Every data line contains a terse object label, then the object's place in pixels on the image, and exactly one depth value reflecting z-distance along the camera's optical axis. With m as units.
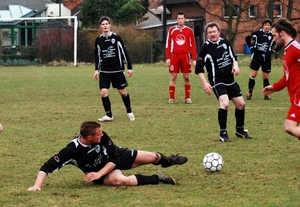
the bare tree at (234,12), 40.16
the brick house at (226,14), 40.88
